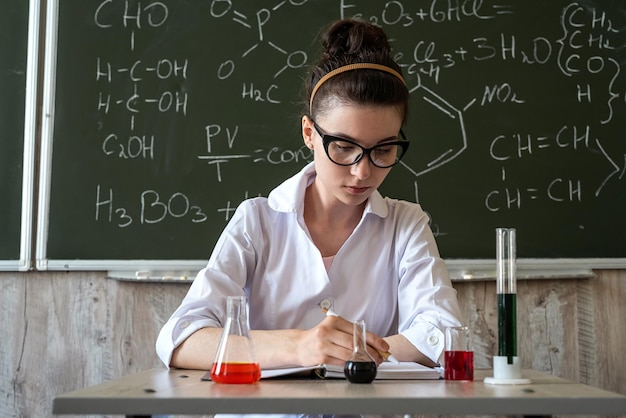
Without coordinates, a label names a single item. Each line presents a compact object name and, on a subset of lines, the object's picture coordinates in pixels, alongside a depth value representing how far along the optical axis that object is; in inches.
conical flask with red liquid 50.6
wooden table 41.6
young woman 69.0
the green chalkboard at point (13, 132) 112.7
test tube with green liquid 53.1
